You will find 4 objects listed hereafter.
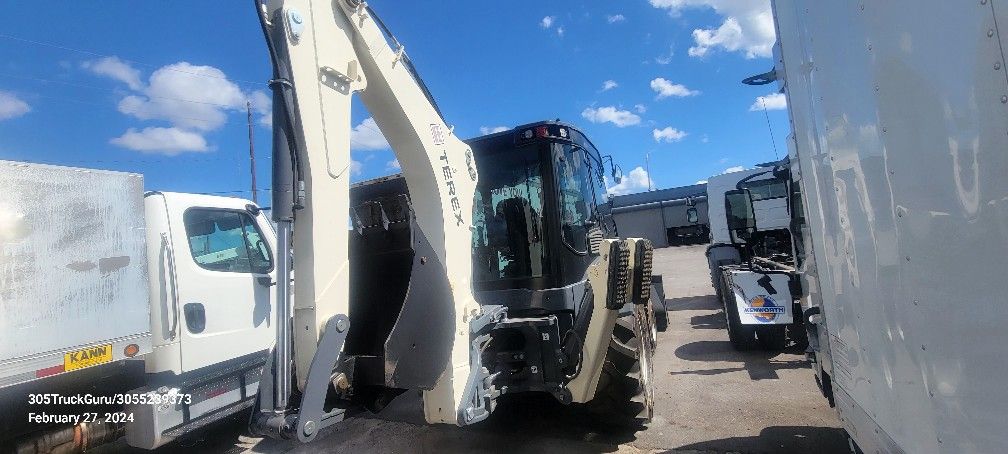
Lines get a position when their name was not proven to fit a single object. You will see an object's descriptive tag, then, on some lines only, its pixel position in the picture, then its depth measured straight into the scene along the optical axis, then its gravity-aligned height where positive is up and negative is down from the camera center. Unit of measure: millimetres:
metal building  30078 +1316
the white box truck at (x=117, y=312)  3057 -130
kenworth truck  5766 -511
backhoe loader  1996 -36
